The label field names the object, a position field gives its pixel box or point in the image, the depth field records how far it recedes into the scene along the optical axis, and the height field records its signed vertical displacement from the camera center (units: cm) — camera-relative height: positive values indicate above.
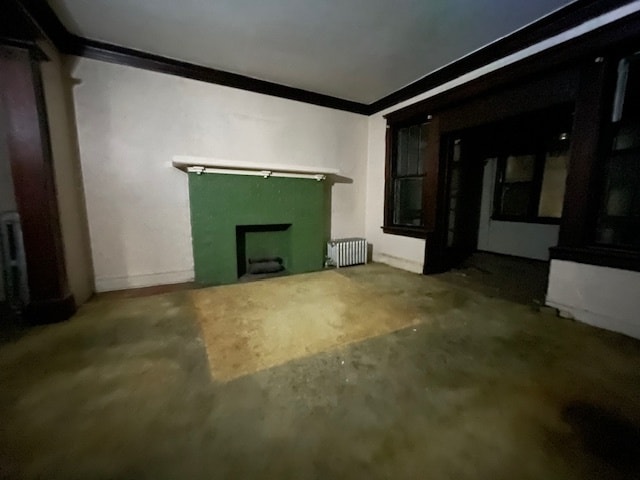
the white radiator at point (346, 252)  395 -72
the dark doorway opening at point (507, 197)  413 +16
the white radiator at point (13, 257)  202 -42
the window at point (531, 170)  427 +67
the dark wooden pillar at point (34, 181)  188 +17
